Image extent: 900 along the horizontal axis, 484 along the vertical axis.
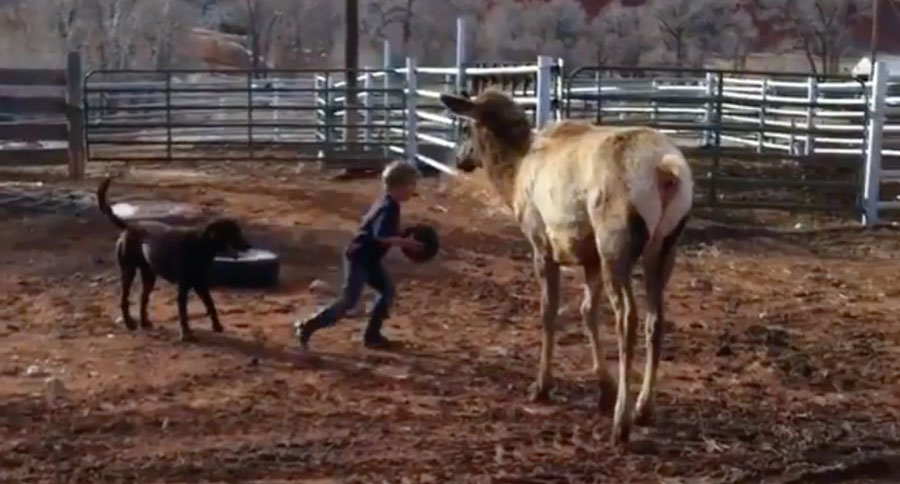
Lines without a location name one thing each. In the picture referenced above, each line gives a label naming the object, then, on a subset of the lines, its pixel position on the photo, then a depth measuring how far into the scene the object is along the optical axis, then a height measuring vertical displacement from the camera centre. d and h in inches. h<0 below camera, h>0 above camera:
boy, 300.4 -45.6
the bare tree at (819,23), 1606.8 +35.3
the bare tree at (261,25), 1539.1 +24.0
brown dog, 314.5 -47.2
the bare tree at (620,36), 1578.5 +15.4
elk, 227.0 -26.8
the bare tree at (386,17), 1622.8 +35.5
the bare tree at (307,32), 1663.8 +16.0
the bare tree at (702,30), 1622.8 +23.9
